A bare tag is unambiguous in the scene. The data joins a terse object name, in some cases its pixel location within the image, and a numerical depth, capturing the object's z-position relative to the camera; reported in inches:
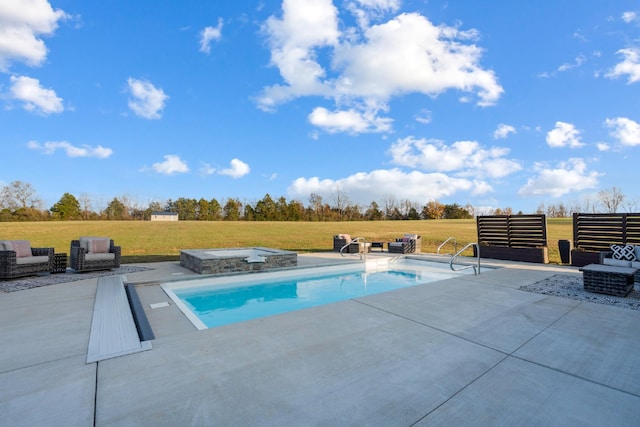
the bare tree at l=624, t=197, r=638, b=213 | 1349.0
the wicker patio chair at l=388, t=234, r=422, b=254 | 465.1
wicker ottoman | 196.7
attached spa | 274.5
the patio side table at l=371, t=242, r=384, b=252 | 510.0
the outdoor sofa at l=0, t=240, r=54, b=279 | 235.7
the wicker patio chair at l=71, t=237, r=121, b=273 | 270.8
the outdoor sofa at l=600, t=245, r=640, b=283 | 237.2
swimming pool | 204.1
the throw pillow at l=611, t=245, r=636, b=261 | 247.6
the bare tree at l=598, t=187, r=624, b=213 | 1539.1
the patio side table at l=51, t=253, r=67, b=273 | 275.6
